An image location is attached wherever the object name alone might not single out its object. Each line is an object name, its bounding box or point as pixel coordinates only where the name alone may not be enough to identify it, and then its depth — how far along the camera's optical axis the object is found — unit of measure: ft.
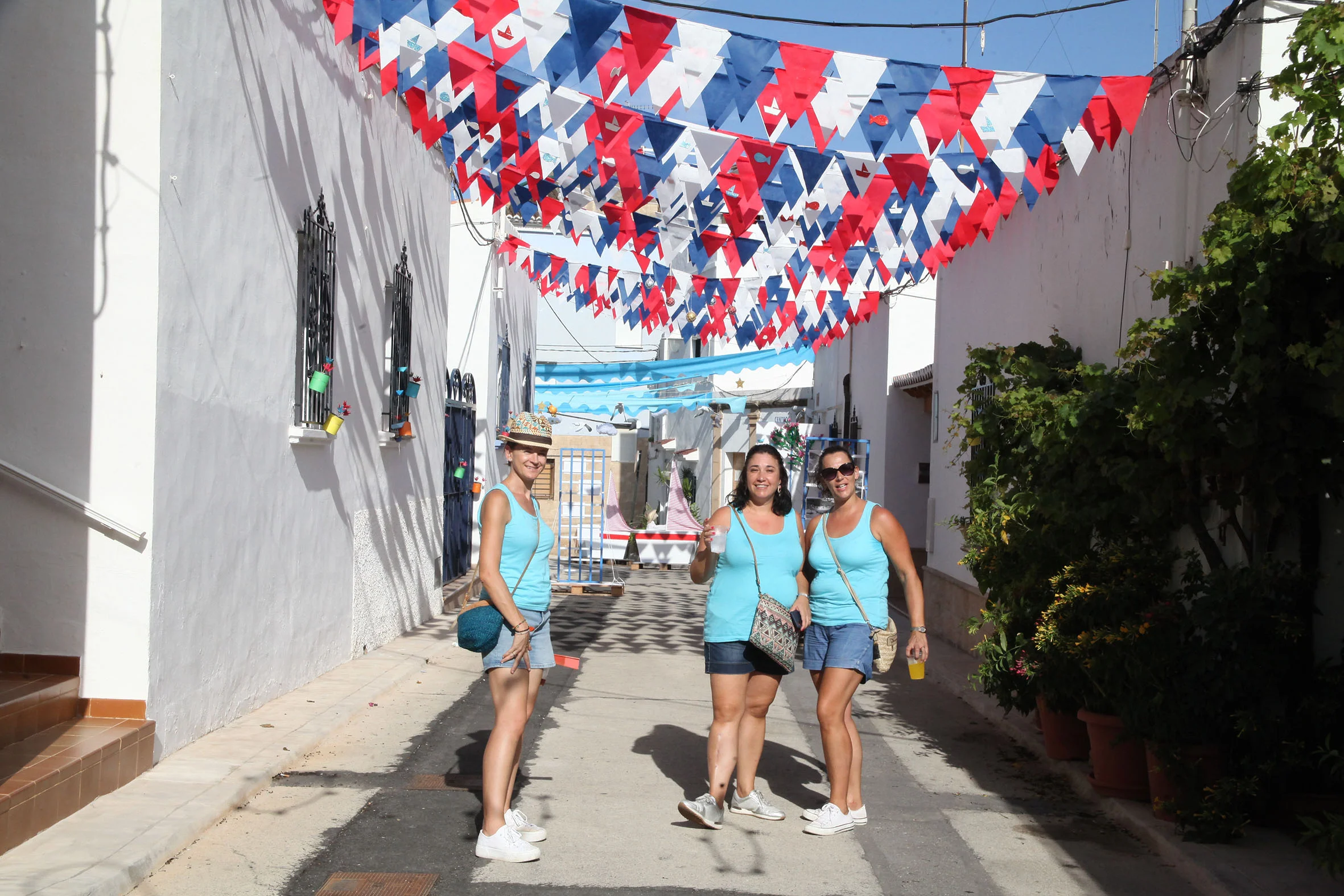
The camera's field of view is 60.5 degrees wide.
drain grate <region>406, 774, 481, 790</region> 18.86
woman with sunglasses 17.01
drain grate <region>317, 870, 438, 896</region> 13.82
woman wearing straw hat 14.98
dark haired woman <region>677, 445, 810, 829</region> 17.01
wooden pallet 54.29
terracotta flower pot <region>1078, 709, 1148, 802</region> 18.86
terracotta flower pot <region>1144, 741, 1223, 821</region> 17.02
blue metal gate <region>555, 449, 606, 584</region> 54.75
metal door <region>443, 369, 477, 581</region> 46.32
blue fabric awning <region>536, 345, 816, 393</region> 77.10
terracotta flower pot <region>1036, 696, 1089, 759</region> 21.42
